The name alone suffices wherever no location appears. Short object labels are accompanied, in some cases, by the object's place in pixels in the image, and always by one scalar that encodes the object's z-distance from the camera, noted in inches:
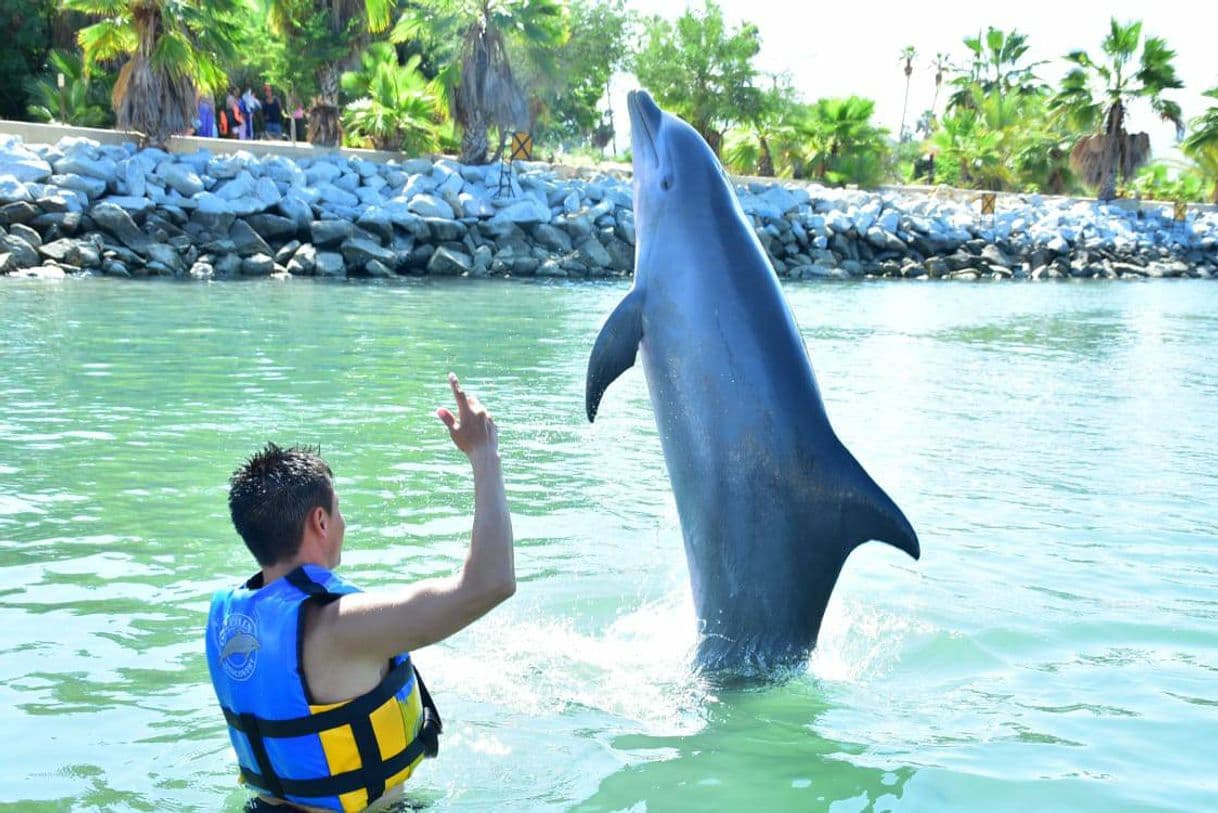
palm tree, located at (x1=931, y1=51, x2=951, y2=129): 3218.3
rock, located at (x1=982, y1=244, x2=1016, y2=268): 1371.8
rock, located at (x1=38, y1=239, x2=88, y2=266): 836.6
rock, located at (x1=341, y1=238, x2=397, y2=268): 962.7
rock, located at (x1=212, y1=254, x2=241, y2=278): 904.3
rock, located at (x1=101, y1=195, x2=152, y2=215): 904.3
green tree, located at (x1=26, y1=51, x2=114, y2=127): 1145.4
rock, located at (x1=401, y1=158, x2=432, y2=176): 1122.0
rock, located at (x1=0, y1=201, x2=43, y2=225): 841.5
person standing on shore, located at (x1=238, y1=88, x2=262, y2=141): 1222.9
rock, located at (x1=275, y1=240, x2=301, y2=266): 933.8
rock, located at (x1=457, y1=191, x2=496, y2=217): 1083.3
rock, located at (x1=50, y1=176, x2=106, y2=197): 889.5
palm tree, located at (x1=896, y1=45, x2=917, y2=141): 3272.6
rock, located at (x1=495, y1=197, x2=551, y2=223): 1095.6
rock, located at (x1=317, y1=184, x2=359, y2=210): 1010.9
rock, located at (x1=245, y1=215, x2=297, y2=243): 953.5
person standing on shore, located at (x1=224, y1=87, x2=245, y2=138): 1226.6
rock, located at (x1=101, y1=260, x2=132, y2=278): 850.8
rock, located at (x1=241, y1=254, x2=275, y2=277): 911.0
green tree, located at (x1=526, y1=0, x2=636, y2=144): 1879.9
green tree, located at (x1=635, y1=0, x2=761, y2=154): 1678.2
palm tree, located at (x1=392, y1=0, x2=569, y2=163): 1183.6
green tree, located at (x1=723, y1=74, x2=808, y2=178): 1646.2
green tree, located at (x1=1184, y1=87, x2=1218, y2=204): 1761.8
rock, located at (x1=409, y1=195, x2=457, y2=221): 1034.1
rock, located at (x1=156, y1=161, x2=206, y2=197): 947.3
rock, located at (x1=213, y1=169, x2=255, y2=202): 953.5
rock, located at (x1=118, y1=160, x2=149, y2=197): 922.1
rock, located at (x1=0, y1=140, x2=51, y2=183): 875.5
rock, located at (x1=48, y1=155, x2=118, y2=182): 909.8
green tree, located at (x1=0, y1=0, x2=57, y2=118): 1203.4
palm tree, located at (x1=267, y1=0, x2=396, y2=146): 1216.2
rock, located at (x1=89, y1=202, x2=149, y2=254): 882.1
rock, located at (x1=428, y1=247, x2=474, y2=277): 1005.8
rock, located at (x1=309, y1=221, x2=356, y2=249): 964.6
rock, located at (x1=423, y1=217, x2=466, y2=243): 1032.8
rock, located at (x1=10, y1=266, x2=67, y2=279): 799.1
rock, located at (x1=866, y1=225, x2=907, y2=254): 1321.4
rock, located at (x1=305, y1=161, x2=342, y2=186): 1032.2
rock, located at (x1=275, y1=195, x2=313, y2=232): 967.0
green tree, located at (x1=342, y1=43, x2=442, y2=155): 1174.3
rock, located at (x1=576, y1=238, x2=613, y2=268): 1104.8
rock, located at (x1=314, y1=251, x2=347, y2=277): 936.3
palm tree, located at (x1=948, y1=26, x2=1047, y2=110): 2317.9
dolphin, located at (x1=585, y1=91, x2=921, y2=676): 171.2
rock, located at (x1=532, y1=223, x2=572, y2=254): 1106.7
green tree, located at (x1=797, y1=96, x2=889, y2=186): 1572.3
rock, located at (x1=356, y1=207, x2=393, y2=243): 998.4
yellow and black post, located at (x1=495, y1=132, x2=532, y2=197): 1143.0
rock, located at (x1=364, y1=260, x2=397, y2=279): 957.2
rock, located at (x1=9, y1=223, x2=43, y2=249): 835.4
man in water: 111.7
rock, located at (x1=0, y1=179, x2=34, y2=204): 844.6
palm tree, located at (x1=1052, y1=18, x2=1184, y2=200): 1605.6
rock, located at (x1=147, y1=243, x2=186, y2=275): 882.1
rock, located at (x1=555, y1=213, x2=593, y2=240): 1131.3
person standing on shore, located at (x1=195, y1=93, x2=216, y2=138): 1144.7
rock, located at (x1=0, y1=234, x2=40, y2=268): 813.2
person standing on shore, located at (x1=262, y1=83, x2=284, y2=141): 1293.1
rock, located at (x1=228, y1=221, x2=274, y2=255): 928.3
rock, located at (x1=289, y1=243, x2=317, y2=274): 928.9
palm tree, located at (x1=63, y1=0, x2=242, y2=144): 943.0
